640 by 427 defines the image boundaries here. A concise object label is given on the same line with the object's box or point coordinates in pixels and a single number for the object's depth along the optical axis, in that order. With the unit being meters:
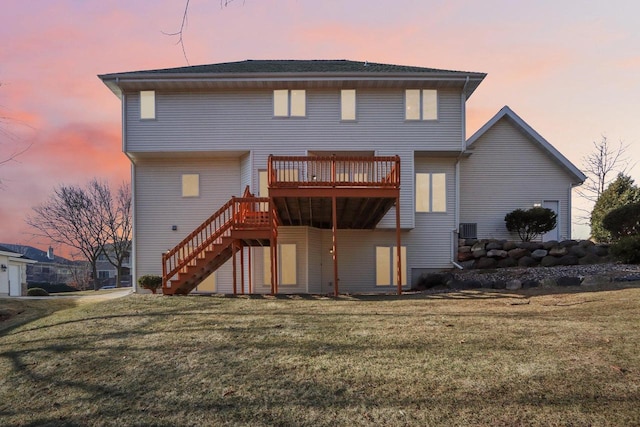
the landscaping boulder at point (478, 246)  15.97
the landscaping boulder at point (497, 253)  15.59
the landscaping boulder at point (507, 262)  15.35
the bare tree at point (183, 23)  4.46
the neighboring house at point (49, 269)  48.28
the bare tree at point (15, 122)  9.47
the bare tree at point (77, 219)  32.50
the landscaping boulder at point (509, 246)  15.65
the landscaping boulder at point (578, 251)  14.49
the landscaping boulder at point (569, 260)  14.34
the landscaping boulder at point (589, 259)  14.05
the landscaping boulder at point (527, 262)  15.10
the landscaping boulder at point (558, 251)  14.79
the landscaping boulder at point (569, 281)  10.88
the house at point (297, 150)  15.13
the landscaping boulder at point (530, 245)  15.47
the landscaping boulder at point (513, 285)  11.16
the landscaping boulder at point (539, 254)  15.09
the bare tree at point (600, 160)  28.20
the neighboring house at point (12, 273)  25.84
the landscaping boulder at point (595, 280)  10.52
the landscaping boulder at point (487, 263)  15.55
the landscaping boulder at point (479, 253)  15.91
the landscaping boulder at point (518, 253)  15.41
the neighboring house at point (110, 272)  41.78
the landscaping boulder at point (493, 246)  15.82
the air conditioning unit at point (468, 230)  17.12
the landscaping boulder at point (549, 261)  14.55
